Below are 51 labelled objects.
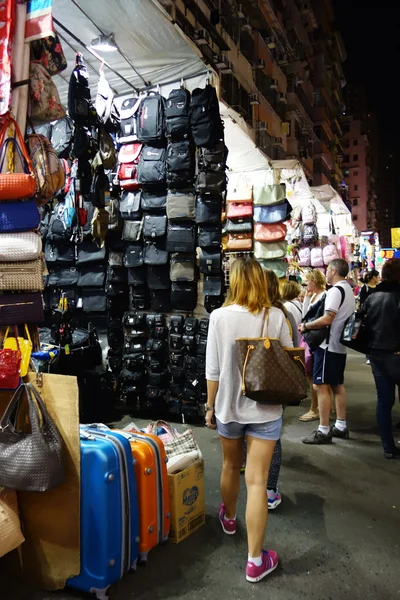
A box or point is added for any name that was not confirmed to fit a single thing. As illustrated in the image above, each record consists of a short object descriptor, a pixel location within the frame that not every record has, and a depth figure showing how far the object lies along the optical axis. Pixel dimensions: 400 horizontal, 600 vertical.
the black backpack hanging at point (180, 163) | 5.71
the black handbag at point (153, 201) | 6.00
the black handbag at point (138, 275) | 6.19
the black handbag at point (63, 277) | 6.95
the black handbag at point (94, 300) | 6.82
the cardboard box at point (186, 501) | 3.04
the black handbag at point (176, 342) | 5.87
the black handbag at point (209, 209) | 5.69
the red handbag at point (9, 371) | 2.41
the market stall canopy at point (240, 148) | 7.08
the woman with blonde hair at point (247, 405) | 2.64
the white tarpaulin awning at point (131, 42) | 4.98
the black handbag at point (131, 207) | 6.16
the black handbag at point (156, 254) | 5.99
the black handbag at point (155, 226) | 5.96
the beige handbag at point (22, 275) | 2.72
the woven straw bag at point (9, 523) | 2.30
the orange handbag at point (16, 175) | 2.65
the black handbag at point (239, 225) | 7.99
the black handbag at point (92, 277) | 6.73
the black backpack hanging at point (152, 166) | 5.91
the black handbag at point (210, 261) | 5.75
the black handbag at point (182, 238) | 5.84
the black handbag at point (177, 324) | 5.91
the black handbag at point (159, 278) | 6.06
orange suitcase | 2.76
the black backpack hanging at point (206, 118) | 5.55
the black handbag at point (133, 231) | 6.11
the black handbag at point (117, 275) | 6.38
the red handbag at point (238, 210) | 7.93
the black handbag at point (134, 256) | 6.14
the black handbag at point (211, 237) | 5.75
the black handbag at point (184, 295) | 5.92
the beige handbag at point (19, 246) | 2.70
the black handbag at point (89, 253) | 6.67
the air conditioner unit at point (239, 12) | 13.57
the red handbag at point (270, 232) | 7.70
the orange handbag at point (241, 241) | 8.05
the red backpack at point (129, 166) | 6.17
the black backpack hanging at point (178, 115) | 5.71
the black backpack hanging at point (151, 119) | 5.88
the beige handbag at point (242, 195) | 7.99
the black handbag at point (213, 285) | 5.77
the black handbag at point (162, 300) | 6.12
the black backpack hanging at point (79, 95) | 5.10
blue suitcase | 2.45
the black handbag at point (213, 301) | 5.79
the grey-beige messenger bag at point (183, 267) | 5.86
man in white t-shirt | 4.98
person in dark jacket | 4.49
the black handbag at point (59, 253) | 6.95
